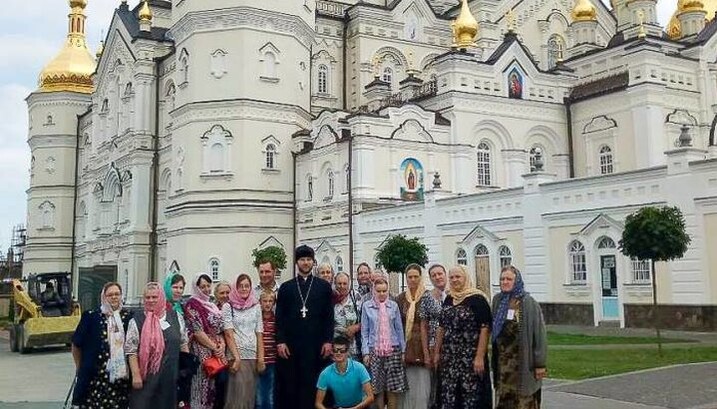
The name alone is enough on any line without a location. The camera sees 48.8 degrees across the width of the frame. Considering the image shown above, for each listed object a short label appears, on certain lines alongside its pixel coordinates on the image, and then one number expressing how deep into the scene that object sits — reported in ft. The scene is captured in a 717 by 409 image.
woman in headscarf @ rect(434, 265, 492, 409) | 23.89
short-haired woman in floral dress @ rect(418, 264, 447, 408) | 25.38
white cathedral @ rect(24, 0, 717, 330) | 68.54
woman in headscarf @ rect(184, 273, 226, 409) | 25.02
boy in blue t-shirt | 23.24
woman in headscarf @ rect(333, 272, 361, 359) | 26.71
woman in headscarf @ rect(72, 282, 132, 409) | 22.48
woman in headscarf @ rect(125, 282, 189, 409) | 22.75
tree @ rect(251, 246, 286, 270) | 92.07
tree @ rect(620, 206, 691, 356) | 53.26
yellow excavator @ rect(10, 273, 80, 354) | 66.69
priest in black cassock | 25.31
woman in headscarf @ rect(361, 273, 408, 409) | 25.58
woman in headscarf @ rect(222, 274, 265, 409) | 25.00
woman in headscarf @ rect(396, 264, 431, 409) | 25.84
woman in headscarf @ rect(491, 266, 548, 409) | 23.80
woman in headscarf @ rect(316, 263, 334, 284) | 30.01
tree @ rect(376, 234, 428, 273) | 76.02
